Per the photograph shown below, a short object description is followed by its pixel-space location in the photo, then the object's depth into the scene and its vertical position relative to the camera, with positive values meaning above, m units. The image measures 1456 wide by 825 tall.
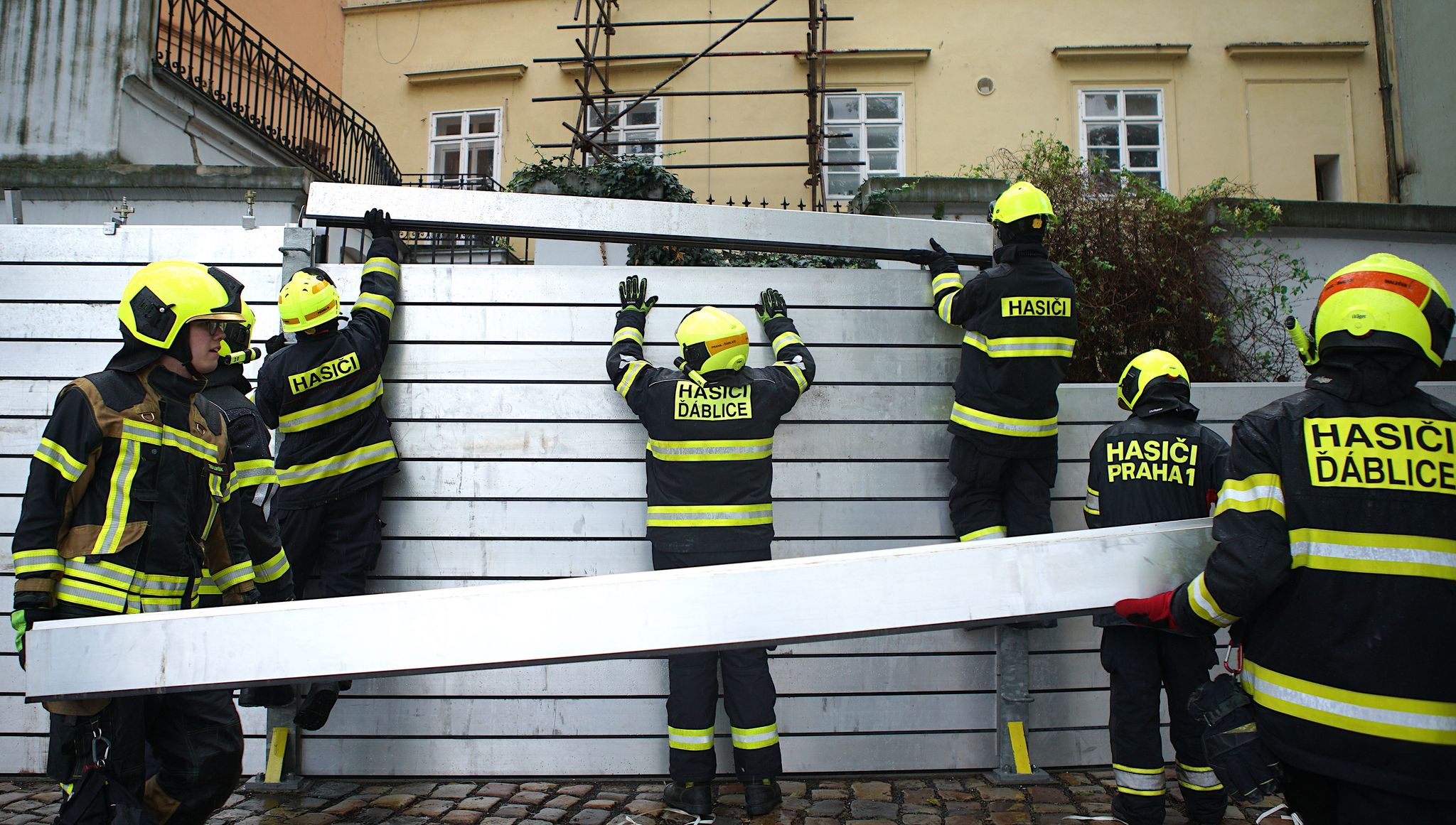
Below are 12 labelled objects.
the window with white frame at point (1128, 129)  13.77 +5.69
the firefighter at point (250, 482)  3.57 +0.10
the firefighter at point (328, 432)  4.34 +0.36
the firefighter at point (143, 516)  2.95 -0.03
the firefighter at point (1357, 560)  2.21 -0.13
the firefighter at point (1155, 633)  3.89 -0.56
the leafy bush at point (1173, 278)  6.77 +1.72
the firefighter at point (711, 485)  4.20 +0.10
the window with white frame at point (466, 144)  14.92 +5.92
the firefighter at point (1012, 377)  4.57 +0.64
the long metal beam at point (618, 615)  1.54 -0.18
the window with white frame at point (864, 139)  13.90 +5.60
